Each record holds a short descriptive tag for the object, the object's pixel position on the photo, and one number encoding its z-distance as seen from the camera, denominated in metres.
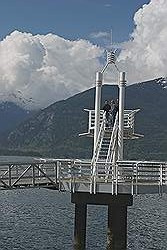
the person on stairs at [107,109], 41.96
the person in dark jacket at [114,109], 42.31
